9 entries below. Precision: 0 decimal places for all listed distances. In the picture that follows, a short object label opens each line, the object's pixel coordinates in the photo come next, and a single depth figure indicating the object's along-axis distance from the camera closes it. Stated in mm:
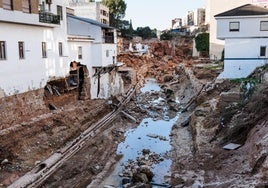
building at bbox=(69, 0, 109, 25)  61381
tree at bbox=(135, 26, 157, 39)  115812
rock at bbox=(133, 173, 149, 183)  16592
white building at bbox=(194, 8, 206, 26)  121438
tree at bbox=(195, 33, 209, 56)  66500
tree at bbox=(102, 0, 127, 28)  81369
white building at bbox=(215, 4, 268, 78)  32312
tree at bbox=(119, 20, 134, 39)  100731
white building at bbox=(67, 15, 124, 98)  33031
